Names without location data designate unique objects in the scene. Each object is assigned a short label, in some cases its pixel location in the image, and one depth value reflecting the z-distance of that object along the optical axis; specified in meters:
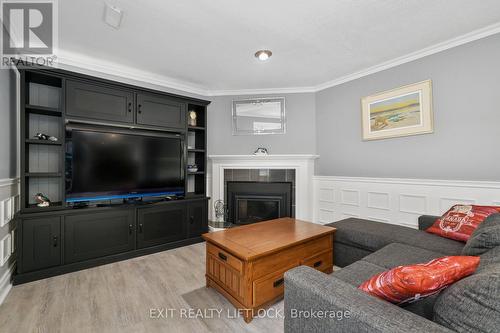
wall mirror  3.93
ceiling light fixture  2.73
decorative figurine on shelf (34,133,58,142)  2.46
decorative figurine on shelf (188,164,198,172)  3.57
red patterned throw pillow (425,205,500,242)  1.92
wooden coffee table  1.70
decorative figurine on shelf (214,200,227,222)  3.84
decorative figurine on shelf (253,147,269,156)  3.80
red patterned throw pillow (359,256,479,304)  0.85
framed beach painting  2.74
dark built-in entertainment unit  2.37
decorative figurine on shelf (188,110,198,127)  3.60
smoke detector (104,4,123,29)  1.98
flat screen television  2.56
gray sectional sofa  0.71
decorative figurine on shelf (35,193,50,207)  2.42
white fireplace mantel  3.67
